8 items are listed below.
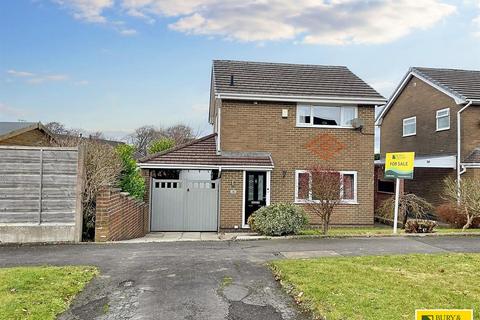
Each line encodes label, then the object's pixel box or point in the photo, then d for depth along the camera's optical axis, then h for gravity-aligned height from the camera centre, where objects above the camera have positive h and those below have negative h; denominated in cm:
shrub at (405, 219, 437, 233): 1327 -156
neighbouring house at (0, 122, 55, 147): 1722 +169
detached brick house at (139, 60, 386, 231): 1633 +81
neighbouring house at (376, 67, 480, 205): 1909 +289
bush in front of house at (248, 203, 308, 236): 1266 -140
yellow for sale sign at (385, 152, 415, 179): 1297 +43
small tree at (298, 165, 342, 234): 1292 -42
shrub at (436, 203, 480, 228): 1631 -155
